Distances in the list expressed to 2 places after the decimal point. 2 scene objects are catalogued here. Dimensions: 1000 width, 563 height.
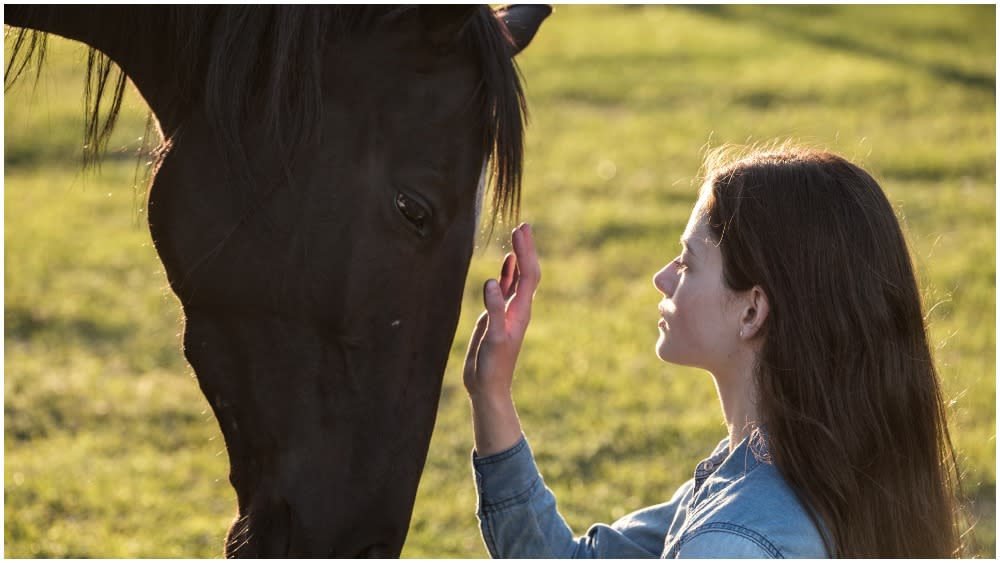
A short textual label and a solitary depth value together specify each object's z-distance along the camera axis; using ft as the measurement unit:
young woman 13.50
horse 14.52
